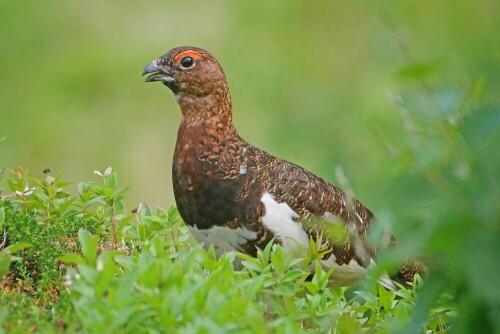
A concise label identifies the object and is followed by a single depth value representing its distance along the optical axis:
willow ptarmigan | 10.57
